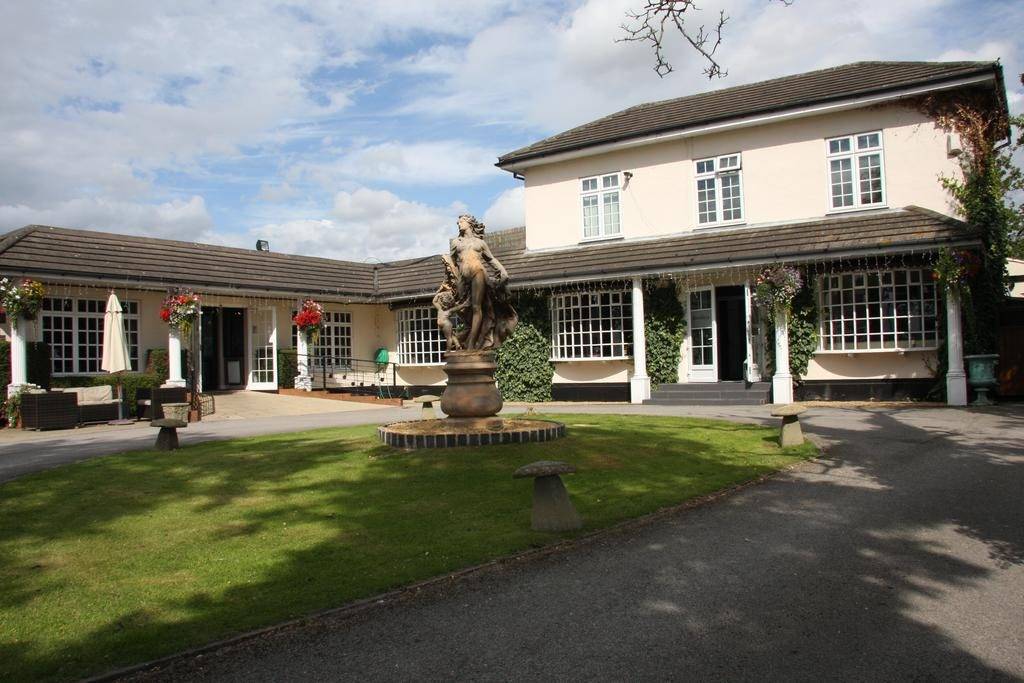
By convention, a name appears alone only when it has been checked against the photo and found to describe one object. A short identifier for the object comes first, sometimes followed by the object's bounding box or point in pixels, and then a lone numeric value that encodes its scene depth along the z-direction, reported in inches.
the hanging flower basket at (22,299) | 626.5
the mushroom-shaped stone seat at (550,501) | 235.6
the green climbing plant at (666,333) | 768.9
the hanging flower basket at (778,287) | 658.1
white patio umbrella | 650.2
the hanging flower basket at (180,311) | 730.2
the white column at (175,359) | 749.4
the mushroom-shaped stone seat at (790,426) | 394.0
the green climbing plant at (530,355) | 844.0
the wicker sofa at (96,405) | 645.9
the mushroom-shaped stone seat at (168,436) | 435.2
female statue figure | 433.7
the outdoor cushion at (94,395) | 657.6
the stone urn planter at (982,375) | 589.9
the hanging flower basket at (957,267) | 584.7
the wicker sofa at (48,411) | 607.2
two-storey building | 655.1
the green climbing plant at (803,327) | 690.2
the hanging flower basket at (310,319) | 871.1
